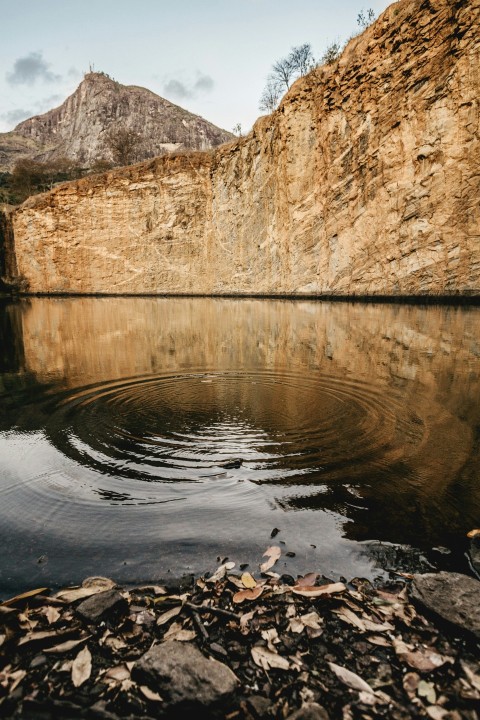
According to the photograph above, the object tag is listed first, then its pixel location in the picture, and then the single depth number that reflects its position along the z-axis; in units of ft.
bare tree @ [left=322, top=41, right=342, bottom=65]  74.74
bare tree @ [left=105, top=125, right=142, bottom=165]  147.74
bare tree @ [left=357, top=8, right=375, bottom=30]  70.03
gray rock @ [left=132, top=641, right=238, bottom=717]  3.91
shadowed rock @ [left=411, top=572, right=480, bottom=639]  4.86
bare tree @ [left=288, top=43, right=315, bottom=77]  107.82
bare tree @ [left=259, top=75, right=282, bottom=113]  110.22
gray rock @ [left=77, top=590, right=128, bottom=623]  5.03
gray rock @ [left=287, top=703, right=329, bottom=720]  3.75
